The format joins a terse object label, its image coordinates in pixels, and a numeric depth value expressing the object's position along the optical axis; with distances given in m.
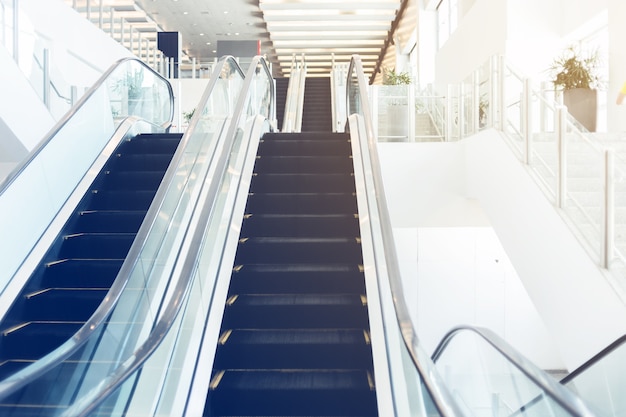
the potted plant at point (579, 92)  7.41
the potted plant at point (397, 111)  8.38
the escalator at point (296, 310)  3.41
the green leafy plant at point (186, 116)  13.76
